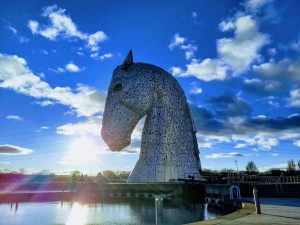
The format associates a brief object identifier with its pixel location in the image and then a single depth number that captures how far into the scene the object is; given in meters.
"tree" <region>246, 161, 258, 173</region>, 70.61
